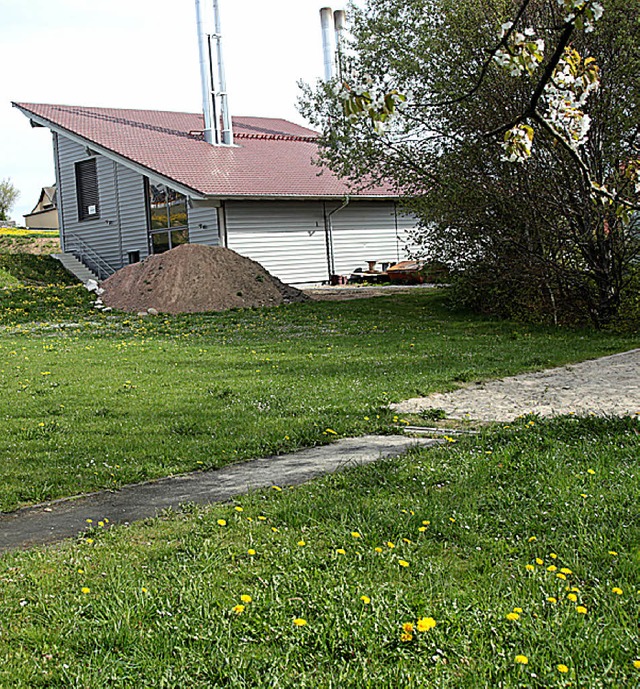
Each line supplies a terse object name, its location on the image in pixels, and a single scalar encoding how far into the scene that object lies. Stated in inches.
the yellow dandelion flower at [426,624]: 125.8
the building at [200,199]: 1117.7
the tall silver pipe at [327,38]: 1440.3
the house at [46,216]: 2834.4
